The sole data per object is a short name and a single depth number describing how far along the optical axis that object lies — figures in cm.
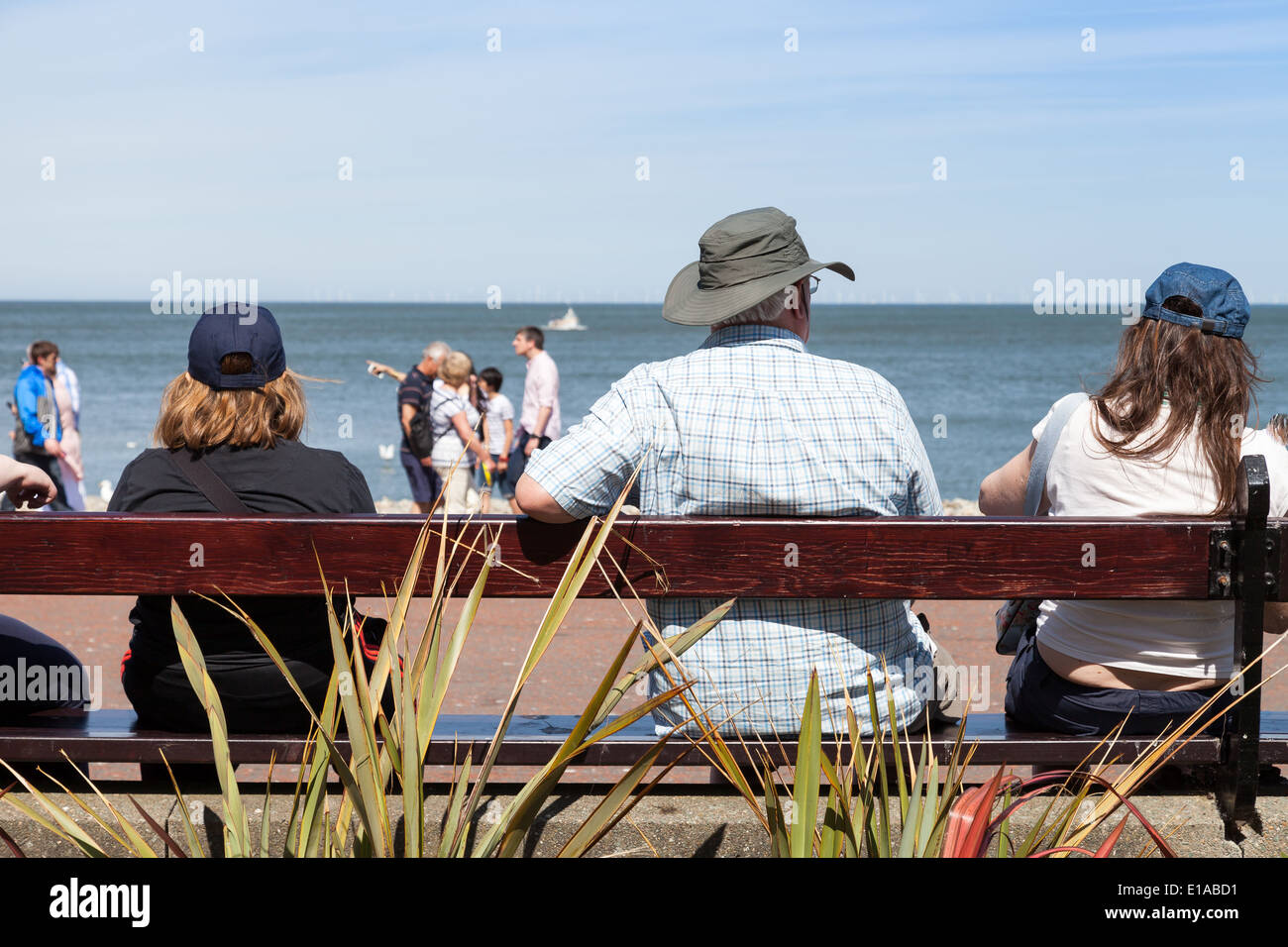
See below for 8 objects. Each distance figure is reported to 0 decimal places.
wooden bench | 262
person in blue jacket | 1108
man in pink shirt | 1245
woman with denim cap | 281
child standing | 1245
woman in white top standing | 1052
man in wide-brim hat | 267
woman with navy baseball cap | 282
